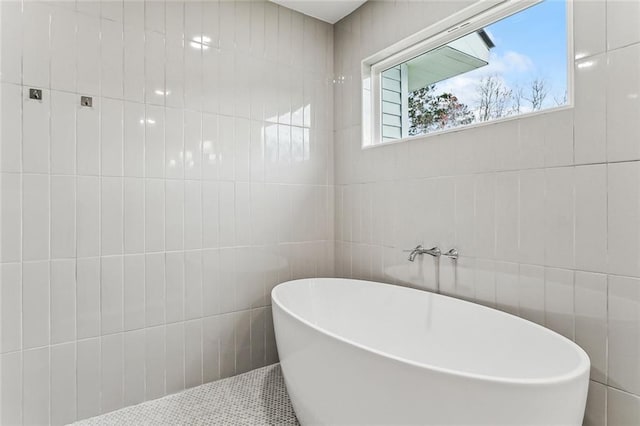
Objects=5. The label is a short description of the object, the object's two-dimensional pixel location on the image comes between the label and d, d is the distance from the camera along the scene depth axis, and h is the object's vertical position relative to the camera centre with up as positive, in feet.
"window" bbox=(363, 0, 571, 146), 5.50 +2.59
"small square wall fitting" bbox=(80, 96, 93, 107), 6.02 +1.87
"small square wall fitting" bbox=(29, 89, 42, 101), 5.63 +1.86
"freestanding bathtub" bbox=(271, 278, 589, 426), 3.31 -1.97
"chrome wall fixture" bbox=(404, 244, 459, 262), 6.48 -0.87
